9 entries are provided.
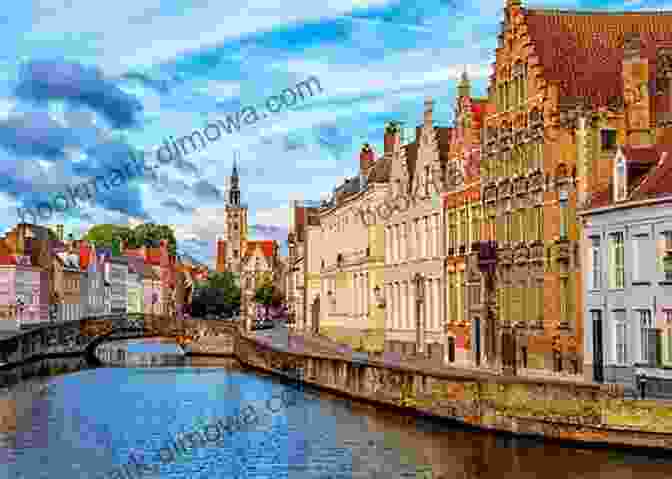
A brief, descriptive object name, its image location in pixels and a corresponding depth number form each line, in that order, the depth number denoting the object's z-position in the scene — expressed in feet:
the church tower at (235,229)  551.18
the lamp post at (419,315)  160.97
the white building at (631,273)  97.45
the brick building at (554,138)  114.93
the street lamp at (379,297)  182.60
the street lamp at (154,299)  515.17
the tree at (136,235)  492.95
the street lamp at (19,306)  309.32
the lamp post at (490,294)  134.62
